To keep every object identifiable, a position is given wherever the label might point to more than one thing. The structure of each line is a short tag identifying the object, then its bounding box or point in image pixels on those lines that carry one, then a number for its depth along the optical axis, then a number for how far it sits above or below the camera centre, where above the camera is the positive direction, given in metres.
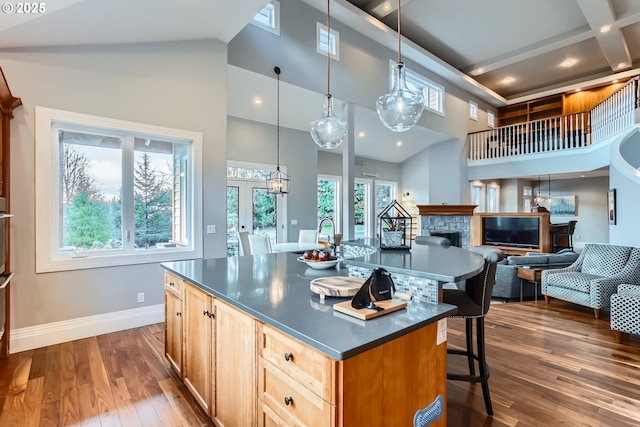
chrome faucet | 2.49 -0.22
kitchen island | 1.06 -0.59
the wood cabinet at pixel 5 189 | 2.56 +0.22
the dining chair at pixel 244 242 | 5.57 -0.51
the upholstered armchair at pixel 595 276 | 3.75 -0.85
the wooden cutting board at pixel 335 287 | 1.54 -0.38
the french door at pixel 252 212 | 6.62 +0.03
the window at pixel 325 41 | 5.61 +3.19
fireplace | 8.30 -0.26
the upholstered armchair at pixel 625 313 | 3.02 -1.01
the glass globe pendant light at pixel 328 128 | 3.38 +0.94
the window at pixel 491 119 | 10.70 +3.28
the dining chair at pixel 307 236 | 6.36 -0.47
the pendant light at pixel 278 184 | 5.12 +0.51
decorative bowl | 2.28 -0.37
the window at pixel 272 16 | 5.00 +3.19
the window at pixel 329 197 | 8.58 +0.46
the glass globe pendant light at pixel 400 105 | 2.93 +1.04
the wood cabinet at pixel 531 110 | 10.09 +3.46
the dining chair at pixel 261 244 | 4.90 -0.50
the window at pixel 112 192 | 3.04 +0.25
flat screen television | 8.28 -0.54
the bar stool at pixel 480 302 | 2.01 -0.60
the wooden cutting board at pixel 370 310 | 1.28 -0.41
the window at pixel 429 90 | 7.58 +3.22
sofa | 4.90 -0.95
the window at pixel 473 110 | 9.73 +3.23
